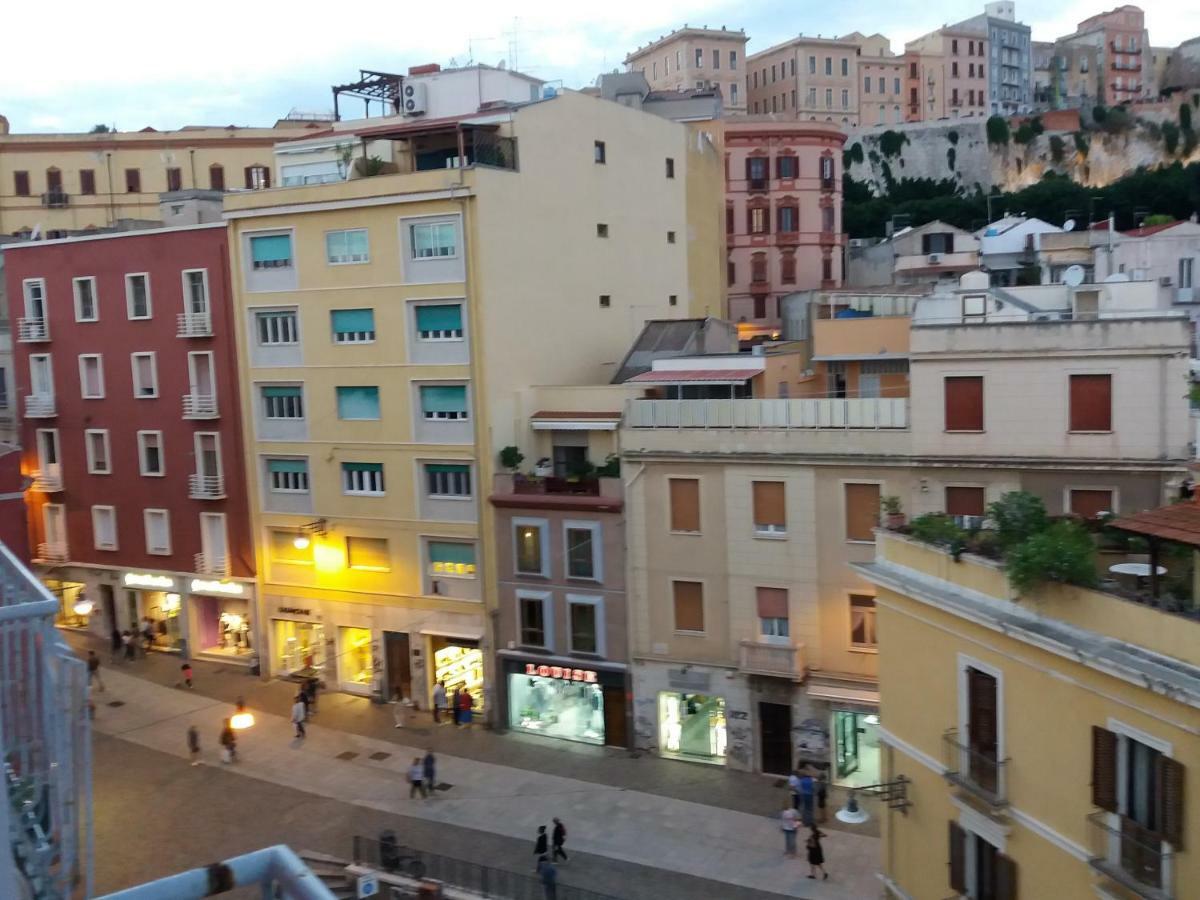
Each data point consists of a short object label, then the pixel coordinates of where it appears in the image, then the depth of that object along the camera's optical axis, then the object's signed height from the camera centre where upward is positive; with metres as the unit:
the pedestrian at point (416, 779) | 25.77 -9.62
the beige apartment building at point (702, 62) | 109.62 +27.28
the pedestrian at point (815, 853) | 21.55 -9.75
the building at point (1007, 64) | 132.50 +31.43
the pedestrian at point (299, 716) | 29.61 -9.30
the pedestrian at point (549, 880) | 20.86 -9.71
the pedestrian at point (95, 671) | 33.91 -9.15
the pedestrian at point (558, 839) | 22.31 -9.62
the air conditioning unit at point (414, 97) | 40.16 +8.98
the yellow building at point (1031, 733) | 12.45 -5.14
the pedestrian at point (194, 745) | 28.31 -9.58
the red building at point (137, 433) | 35.12 -2.26
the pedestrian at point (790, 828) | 22.52 -9.65
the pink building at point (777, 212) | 51.62 +5.76
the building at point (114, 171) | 57.28 +9.74
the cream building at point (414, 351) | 30.72 +0.03
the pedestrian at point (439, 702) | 30.88 -9.49
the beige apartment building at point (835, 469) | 23.06 -2.97
